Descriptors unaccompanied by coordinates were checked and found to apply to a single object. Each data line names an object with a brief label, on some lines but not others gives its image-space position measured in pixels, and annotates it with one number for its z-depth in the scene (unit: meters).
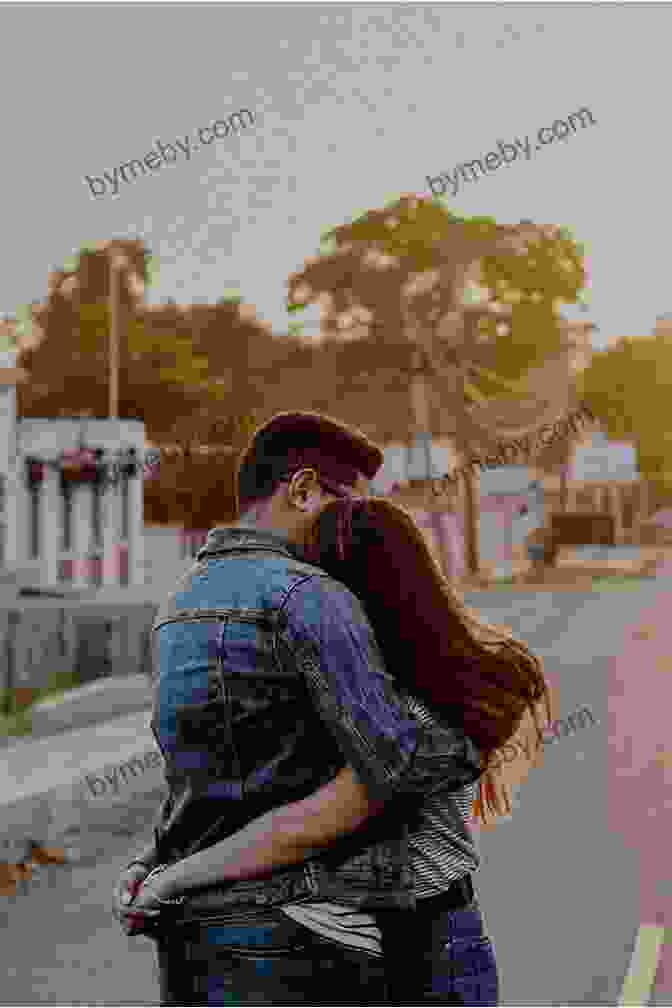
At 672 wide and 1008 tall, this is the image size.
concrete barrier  6.69
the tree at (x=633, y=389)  43.56
